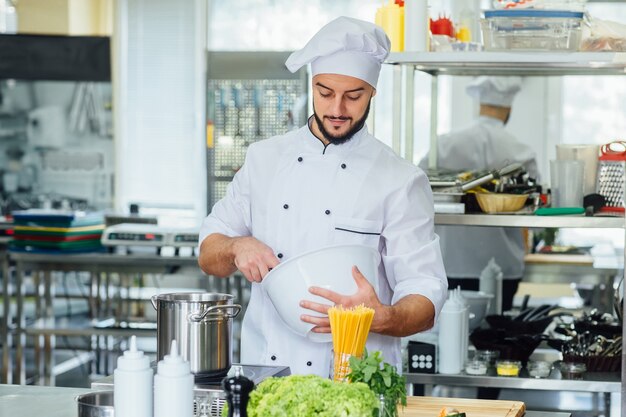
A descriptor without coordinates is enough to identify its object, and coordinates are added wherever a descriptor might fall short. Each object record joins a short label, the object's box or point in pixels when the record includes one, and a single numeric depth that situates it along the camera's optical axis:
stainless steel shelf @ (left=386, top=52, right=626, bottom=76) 3.12
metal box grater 3.36
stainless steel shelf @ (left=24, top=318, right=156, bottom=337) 5.42
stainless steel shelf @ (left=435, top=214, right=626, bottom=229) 3.21
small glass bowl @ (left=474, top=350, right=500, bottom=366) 3.44
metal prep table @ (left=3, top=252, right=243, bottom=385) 5.50
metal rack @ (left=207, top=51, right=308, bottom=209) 6.68
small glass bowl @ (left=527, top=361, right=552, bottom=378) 3.33
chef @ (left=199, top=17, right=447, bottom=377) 2.54
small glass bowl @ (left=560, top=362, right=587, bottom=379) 3.33
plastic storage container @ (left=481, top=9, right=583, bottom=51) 3.15
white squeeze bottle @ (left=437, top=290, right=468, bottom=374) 3.31
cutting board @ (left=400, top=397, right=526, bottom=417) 2.13
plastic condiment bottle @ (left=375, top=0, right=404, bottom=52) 3.26
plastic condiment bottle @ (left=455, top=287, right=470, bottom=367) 3.34
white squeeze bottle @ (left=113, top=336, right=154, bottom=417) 1.67
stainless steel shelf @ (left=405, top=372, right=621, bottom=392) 3.27
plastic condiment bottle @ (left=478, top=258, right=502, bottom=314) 4.68
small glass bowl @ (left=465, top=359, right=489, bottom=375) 3.32
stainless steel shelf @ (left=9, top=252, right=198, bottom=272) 5.50
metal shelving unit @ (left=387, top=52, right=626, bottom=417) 3.14
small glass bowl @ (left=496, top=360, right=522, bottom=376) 3.31
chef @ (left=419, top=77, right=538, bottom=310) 4.98
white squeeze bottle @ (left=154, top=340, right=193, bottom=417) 1.62
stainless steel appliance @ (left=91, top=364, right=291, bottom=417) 1.96
